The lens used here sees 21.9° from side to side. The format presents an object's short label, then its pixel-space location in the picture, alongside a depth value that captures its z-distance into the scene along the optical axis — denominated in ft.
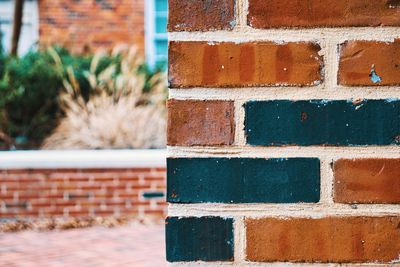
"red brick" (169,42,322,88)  4.39
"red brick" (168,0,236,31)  4.40
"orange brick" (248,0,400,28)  4.40
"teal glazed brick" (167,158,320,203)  4.40
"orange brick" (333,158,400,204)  4.39
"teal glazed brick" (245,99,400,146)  4.38
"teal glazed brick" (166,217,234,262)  4.41
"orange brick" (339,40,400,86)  4.39
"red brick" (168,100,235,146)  4.40
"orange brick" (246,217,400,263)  4.39
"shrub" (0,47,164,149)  26.17
